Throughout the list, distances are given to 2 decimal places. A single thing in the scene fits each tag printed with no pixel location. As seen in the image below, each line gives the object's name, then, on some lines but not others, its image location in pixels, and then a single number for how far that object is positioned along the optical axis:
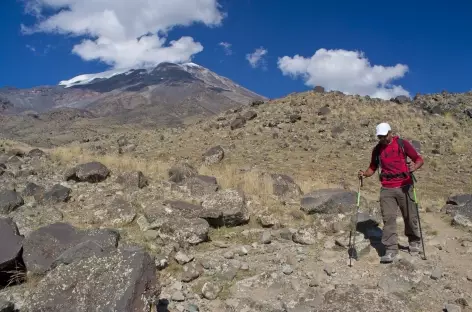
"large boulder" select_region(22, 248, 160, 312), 4.12
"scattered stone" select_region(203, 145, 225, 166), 17.78
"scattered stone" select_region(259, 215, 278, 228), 8.12
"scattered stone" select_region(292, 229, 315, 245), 7.34
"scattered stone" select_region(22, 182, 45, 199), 9.48
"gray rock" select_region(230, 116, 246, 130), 24.11
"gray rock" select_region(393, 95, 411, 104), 29.46
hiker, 6.38
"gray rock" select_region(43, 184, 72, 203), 9.16
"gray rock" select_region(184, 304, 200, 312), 5.17
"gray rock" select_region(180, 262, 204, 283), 5.91
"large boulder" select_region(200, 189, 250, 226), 7.98
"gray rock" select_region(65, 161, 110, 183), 10.66
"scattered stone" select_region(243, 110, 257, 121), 25.10
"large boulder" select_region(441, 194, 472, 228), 7.99
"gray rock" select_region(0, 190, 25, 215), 8.46
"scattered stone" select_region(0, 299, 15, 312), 4.48
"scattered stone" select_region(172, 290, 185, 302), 5.38
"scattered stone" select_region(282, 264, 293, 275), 6.11
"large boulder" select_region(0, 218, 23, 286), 5.53
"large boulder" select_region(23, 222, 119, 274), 5.96
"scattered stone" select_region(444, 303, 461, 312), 4.90
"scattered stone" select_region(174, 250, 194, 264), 6.38
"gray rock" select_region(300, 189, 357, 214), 8.78
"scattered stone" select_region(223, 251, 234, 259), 6.70
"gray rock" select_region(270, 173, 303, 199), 10.31
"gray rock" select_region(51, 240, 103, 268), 5.61
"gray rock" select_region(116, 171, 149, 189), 10.12
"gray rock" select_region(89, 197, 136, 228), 8.01
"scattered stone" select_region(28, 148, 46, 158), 14.77
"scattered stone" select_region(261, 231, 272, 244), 7.36
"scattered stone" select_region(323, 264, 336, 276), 6.10
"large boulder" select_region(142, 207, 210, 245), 7.20
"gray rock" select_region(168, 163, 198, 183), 11.12
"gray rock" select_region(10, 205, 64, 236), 7.74
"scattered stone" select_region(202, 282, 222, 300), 5.47
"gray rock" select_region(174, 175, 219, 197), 10.03
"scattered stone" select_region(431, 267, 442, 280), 5.82
